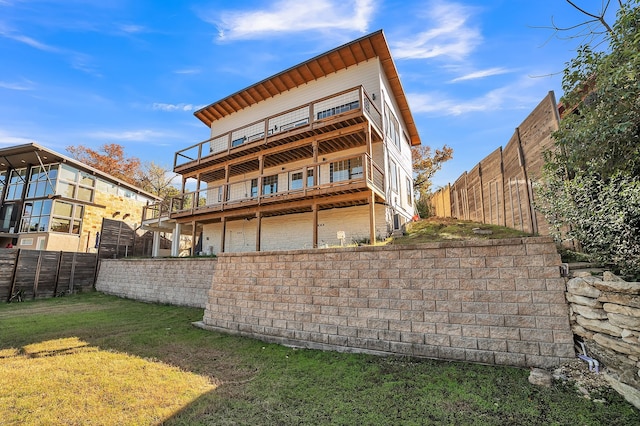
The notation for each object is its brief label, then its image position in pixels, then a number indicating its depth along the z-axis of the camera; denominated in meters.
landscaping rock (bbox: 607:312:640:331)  3.22
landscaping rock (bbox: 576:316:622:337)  3.44
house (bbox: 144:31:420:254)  10.87
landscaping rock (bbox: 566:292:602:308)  3.71
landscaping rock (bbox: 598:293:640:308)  3.28
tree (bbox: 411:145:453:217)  25.22
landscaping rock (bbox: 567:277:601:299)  3.76
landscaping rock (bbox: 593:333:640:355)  3.23
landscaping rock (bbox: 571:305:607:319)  3.64
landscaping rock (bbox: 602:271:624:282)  3.59
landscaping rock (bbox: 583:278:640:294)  3.29
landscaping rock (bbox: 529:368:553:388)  3.63
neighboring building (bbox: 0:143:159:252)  17.73
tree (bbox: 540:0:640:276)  3.69
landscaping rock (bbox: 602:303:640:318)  3.26
